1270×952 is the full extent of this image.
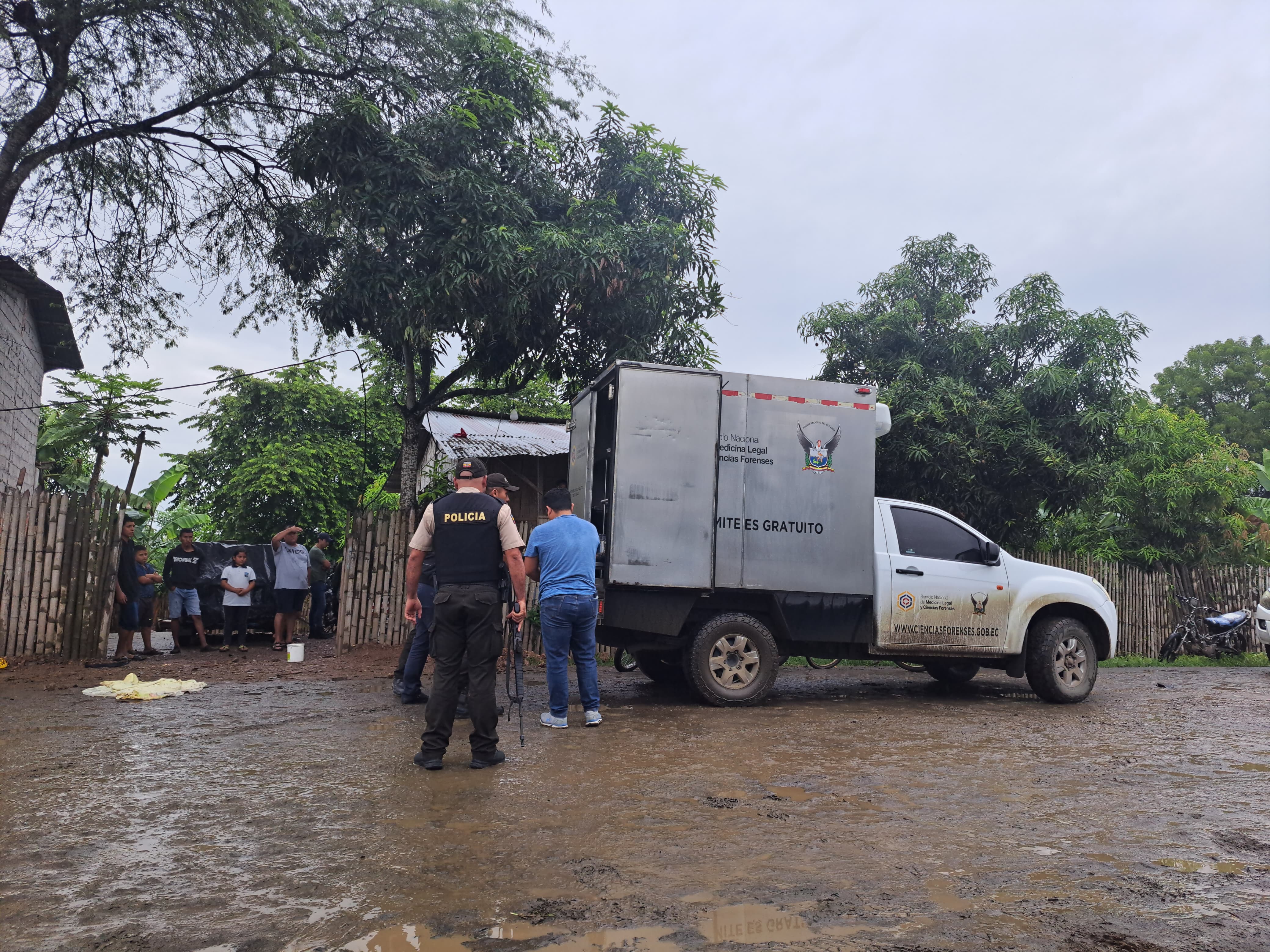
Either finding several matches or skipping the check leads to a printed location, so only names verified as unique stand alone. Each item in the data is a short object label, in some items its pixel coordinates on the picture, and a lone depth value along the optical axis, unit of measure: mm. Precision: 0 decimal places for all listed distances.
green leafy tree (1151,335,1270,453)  35188
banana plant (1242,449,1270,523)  18909
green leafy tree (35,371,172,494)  19422
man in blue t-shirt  6660
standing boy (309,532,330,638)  13875
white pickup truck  7805
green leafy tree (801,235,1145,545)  13758
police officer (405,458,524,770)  5340
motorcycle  14766
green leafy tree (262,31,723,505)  12250
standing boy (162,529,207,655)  12586
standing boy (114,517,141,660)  10352
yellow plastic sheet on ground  7918
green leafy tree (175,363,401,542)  26016
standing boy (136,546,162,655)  10820
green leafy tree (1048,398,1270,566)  15914
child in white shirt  12539
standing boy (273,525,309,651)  12242
